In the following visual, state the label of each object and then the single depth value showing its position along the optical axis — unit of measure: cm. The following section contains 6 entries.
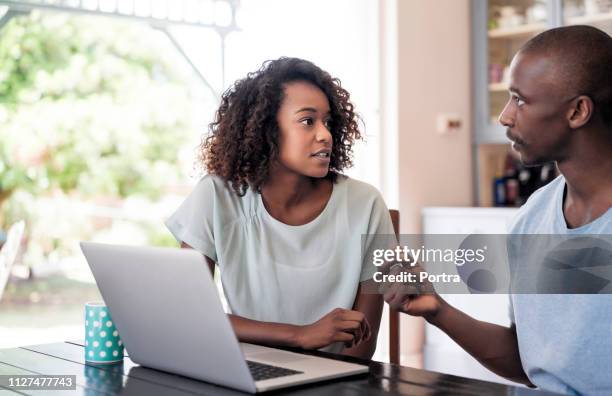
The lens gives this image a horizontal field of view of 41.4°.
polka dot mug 137
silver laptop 107
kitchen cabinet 396
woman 170
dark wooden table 109
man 125
